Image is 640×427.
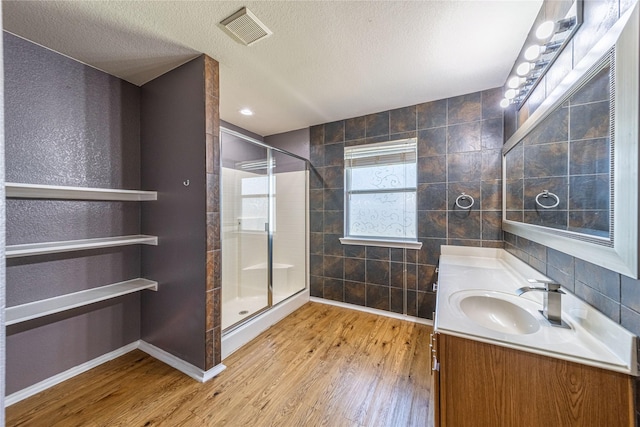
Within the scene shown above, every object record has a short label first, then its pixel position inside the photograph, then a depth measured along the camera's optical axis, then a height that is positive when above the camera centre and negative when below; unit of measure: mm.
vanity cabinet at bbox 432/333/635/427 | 751 -624
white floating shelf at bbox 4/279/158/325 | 1432 -614
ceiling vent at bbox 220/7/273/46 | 1384 +1148
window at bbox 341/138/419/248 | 2682 +219
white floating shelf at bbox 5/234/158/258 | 1394 -221
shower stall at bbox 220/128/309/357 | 2635 -270
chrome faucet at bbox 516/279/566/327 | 1048 -411
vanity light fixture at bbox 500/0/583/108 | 1097 +890
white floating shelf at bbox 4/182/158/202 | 1402 +136
